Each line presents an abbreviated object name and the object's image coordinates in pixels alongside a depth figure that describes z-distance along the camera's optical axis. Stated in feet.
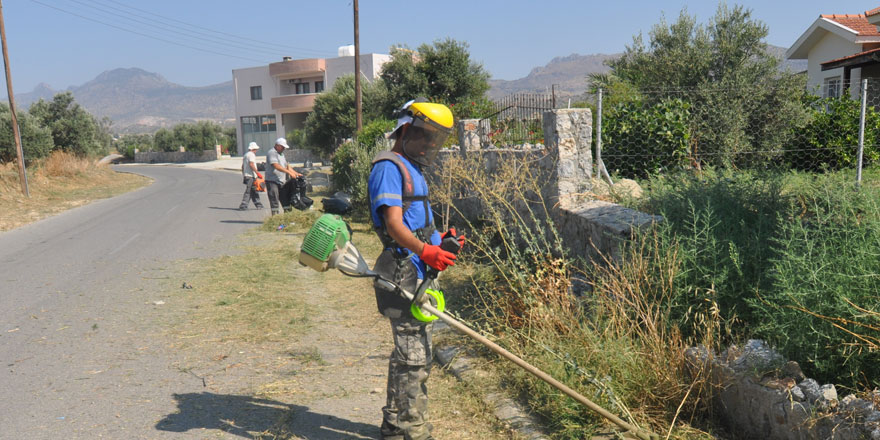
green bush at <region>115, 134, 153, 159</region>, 209.60
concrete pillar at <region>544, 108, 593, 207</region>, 20.31
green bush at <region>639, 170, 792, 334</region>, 12.30
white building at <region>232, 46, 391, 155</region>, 176.14
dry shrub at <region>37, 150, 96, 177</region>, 73.93
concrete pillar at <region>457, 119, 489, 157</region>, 30.09
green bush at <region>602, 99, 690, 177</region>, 28.43
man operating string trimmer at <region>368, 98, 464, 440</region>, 11.02
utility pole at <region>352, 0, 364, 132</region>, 71.00
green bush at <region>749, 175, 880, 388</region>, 9.42
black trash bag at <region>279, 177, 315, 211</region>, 40.32
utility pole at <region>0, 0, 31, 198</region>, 59.08
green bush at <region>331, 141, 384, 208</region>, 42.23
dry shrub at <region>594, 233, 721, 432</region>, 11.33
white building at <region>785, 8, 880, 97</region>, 53.36
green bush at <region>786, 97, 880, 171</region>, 32.83
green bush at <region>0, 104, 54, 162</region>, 71.61
